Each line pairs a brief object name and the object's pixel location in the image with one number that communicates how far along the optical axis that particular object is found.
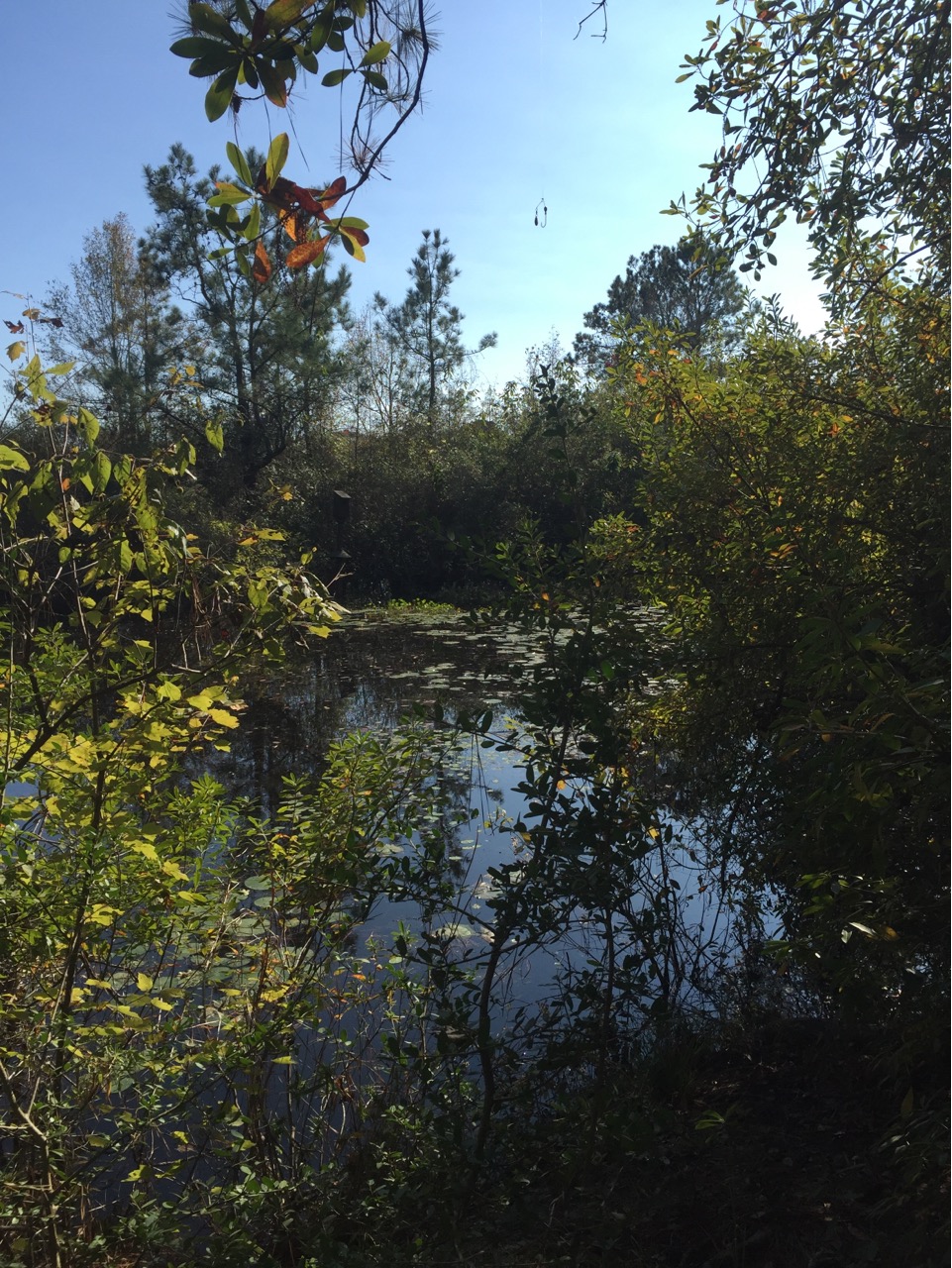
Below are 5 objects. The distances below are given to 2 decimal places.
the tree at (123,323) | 18.08
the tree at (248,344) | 18.61
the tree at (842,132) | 2.87
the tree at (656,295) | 23.92
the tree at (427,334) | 24.62
